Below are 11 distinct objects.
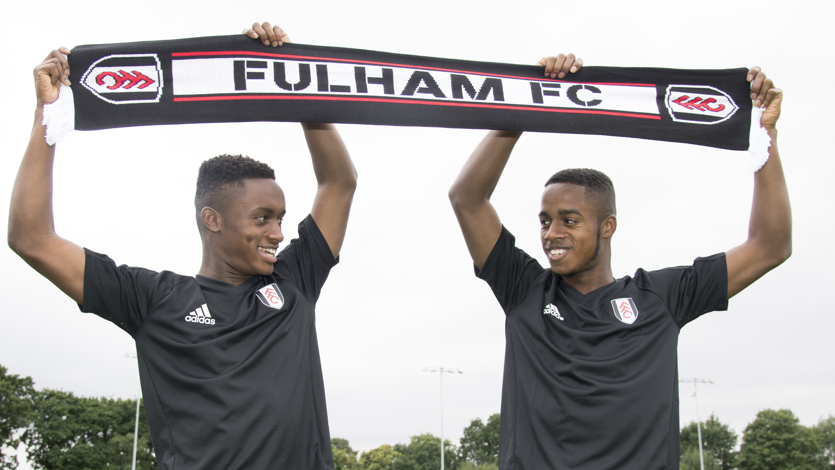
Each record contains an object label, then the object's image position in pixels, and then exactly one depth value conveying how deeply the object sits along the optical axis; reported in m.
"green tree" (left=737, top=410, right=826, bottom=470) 48.38
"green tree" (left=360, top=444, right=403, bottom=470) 63.00
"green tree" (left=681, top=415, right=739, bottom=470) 53.77
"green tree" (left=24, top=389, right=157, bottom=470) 45.50
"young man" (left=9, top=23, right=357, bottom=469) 3.31
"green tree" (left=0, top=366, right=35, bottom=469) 35.97
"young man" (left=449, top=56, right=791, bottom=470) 3.56
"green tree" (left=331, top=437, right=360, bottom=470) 57.56
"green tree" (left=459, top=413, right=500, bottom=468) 63.47
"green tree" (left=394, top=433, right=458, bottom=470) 62.00
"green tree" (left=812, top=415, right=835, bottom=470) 52.41
